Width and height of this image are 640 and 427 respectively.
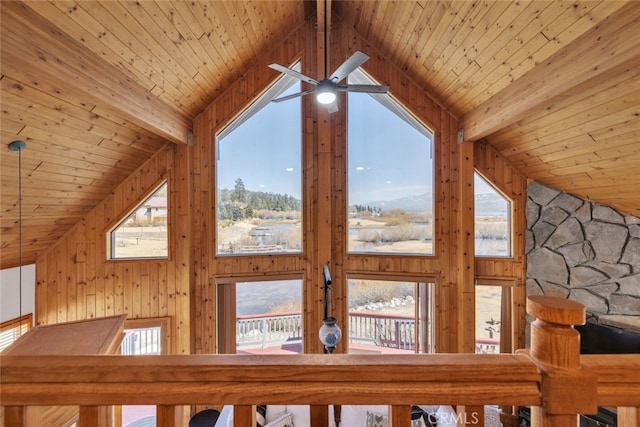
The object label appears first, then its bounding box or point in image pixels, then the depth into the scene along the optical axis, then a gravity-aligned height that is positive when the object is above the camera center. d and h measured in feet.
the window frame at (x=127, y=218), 14.25 -0.42
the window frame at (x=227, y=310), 14.87 -4.99
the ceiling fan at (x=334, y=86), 8.83 +4.36
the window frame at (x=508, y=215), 14.76 +0.02
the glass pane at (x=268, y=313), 15.46 -5.39
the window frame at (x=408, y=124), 15.11 +4.51
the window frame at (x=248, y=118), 14.97 +4.84
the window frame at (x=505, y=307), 14.70 -4.85
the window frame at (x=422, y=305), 14.85 -4.82
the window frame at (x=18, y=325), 11.80 -4.64
